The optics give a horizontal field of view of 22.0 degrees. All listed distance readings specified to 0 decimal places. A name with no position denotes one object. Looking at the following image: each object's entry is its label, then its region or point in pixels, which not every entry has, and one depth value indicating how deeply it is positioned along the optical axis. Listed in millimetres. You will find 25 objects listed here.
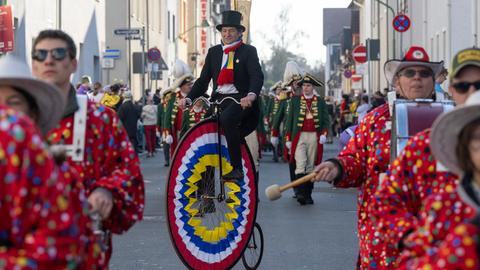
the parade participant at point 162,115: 20541
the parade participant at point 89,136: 5008
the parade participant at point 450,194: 3578
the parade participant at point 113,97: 24078
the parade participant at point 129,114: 27797
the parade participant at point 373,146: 6148
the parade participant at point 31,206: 3211
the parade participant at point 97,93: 22675
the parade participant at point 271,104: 31462
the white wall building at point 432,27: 34000
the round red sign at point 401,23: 31797
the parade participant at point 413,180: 4477
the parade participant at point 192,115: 15435
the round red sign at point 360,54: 40375
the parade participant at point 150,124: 33000
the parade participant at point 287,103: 18328
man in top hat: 9789
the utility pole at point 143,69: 37966
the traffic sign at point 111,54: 34669
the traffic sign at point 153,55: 40719
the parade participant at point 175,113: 17734
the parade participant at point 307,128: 17656
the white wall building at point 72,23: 28453
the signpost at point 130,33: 31953
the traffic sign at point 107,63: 34800
